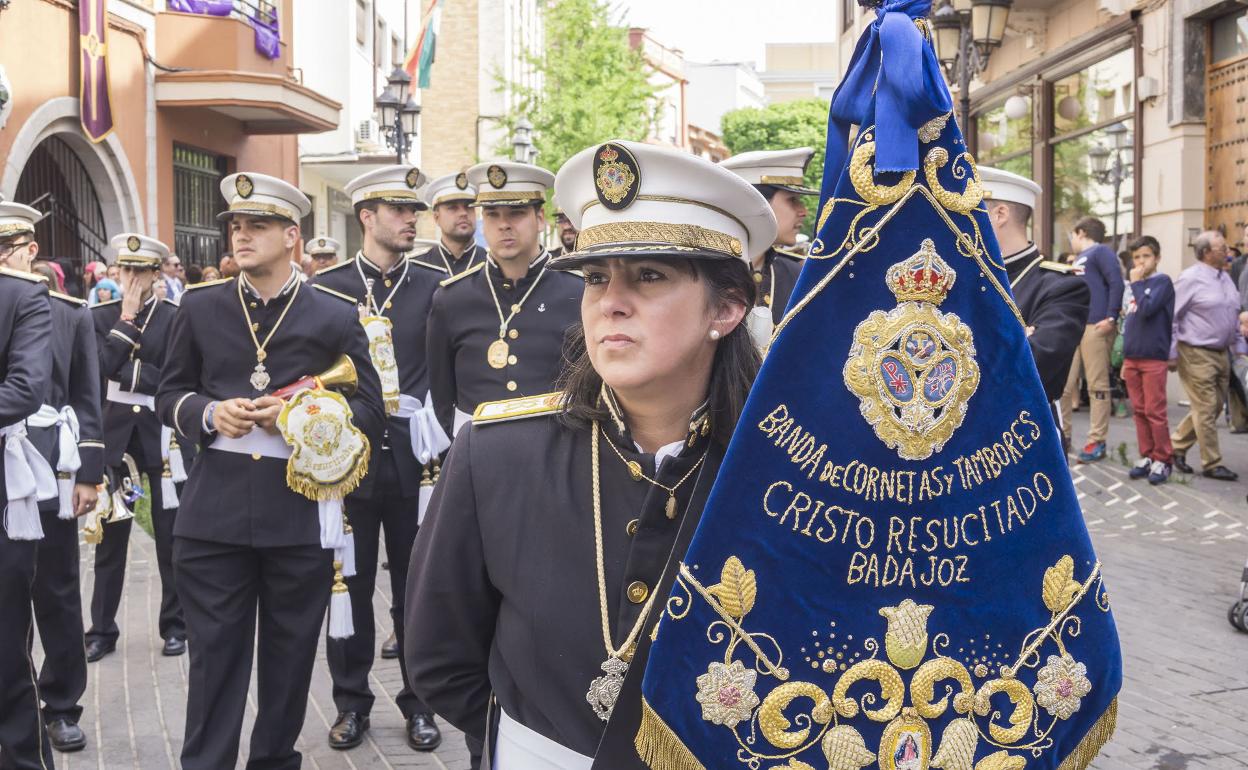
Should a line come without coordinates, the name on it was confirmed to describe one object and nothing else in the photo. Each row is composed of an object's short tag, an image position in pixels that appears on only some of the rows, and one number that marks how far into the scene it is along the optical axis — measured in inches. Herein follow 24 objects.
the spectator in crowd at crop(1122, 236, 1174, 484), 491.5
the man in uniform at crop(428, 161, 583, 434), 259.1
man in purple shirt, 497.0
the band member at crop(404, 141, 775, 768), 98.3
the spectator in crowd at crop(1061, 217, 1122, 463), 533.0
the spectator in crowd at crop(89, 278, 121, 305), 381.7
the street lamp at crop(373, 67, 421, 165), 818.2
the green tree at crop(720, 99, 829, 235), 3393.2
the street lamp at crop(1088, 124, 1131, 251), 743.1
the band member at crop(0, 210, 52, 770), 214.2
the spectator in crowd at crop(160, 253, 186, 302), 635.0
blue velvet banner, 87.7
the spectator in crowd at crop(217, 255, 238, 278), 596.0
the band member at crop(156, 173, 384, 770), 210.8
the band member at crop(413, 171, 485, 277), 351.6
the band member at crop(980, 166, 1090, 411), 261.6
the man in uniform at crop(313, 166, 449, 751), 255.1
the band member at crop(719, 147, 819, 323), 253.0
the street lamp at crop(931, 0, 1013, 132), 548.7
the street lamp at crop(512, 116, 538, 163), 1058.1
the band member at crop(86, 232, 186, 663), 336.5
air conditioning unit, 1282.0
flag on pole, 1159.0
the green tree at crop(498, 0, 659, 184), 1454.2
